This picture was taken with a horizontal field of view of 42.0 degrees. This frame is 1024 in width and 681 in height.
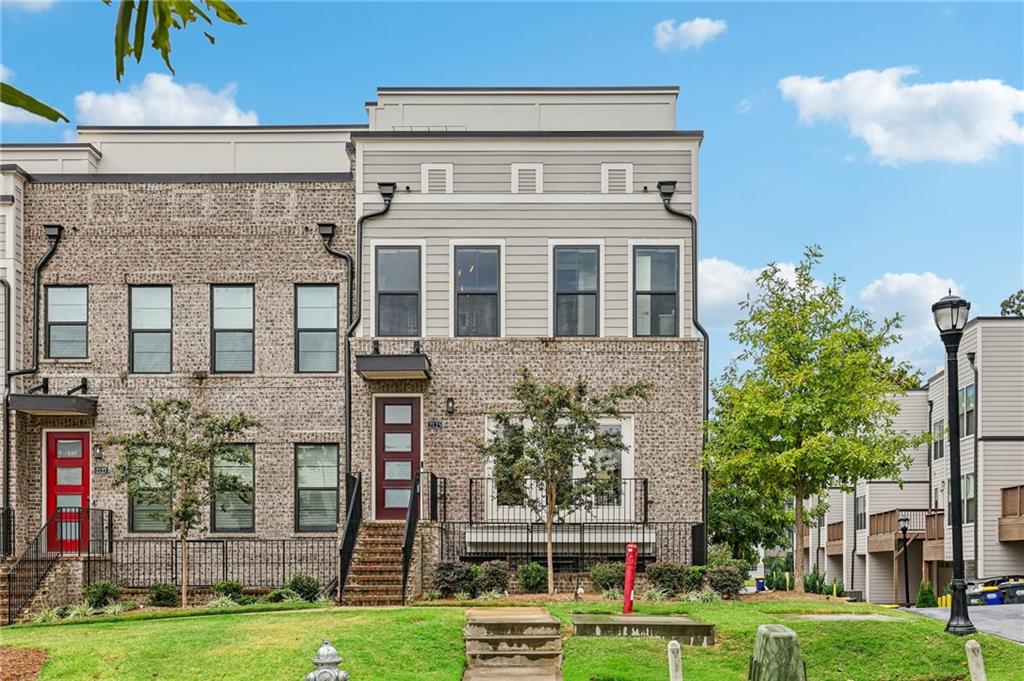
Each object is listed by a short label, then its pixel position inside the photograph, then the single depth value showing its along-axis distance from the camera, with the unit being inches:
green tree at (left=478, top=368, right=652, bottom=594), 812.6
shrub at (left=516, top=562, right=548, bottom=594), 846.5
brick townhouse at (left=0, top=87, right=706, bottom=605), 927.7
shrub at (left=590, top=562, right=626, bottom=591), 842.3
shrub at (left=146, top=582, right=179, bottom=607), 859.4
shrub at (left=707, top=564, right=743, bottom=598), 816.3
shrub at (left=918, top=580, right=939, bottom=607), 1298.0
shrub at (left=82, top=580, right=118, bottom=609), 854.5
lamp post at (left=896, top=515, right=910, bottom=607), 1462.5
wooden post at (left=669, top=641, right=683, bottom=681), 468.1
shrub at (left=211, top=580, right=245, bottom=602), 858.8
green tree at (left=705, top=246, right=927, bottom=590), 831.7
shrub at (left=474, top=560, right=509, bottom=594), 824.3
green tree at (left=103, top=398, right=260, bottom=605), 820.0
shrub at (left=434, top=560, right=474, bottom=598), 821.2
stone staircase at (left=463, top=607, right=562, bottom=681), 581.3
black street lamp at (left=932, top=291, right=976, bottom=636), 636.7
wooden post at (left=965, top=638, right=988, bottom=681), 467.5
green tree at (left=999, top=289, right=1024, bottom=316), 2469.2
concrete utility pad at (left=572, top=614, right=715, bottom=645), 617.3
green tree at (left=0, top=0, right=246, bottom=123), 140.9
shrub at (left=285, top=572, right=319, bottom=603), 861.2
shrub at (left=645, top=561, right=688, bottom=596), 836.6
